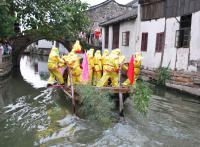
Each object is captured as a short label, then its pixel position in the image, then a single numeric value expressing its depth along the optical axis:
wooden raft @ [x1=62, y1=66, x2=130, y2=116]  5.05
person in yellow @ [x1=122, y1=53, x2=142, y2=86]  6.09
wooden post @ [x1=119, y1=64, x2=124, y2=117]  5.01
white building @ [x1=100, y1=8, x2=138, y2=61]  11.01
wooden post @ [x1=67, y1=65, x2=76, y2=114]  5.19
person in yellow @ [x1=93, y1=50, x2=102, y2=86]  6.31
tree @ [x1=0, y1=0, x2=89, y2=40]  10.06
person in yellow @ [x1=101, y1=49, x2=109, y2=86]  5.94
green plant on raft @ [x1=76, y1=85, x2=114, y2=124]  4.66
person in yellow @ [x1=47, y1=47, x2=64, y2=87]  5.92
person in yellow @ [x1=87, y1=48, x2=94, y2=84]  6.37
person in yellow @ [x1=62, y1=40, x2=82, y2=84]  5.88
